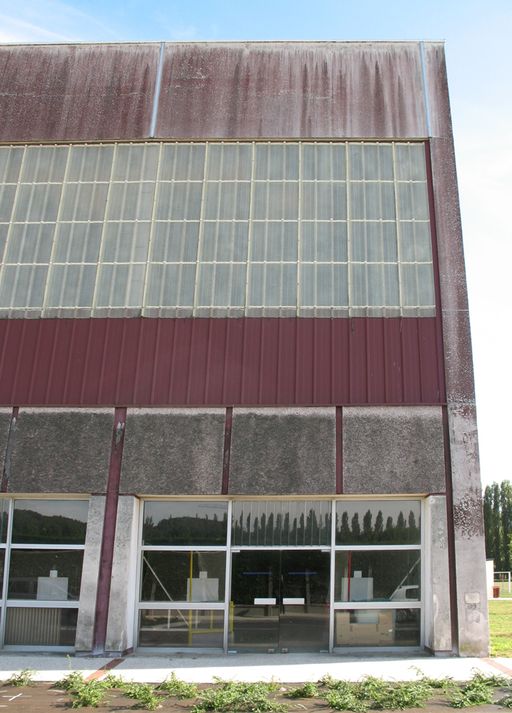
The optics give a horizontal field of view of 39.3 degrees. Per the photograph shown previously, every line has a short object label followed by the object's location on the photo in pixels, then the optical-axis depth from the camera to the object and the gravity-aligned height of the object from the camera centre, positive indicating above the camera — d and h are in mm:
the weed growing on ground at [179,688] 9000 -1473
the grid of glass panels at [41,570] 12711 -108
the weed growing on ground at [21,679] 9750 -1528
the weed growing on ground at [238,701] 8242 -1463
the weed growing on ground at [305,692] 8945 -1429
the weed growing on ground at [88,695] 8594 -1526
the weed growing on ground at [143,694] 8484 -1500
